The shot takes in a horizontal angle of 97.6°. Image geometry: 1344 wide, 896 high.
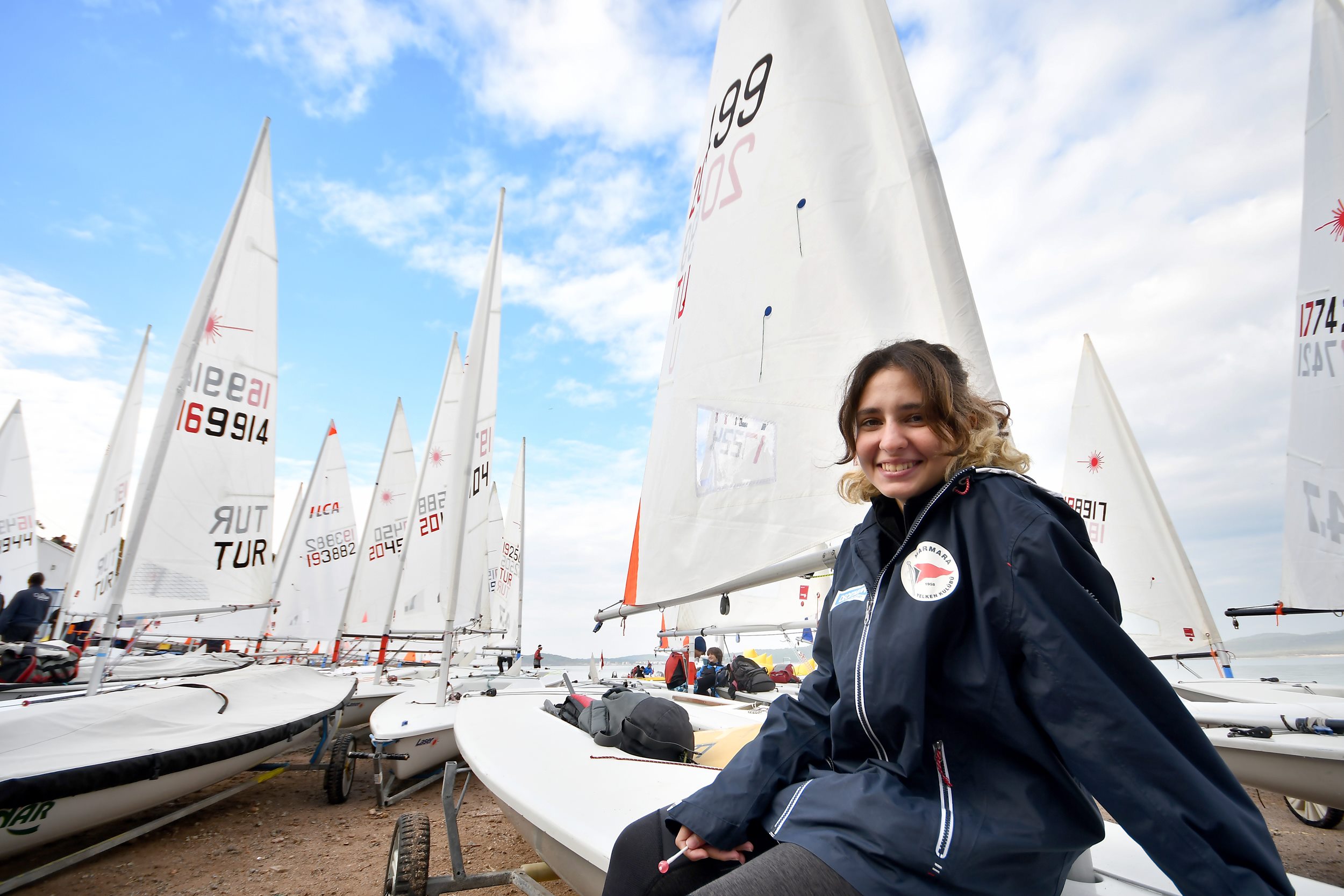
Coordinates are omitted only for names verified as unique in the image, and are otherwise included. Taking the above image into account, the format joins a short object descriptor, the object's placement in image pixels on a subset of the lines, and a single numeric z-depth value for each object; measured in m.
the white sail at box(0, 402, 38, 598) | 12.28
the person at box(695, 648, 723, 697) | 6.61
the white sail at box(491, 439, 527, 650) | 17.94
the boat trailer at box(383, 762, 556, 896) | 1.99
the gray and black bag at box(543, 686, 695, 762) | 2.24
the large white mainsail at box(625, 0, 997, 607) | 2.35
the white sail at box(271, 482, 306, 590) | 16.16
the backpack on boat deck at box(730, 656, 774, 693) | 6.96
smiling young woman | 0.65
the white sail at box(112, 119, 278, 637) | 5.12
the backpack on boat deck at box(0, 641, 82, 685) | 4.39
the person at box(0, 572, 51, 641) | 5.15
